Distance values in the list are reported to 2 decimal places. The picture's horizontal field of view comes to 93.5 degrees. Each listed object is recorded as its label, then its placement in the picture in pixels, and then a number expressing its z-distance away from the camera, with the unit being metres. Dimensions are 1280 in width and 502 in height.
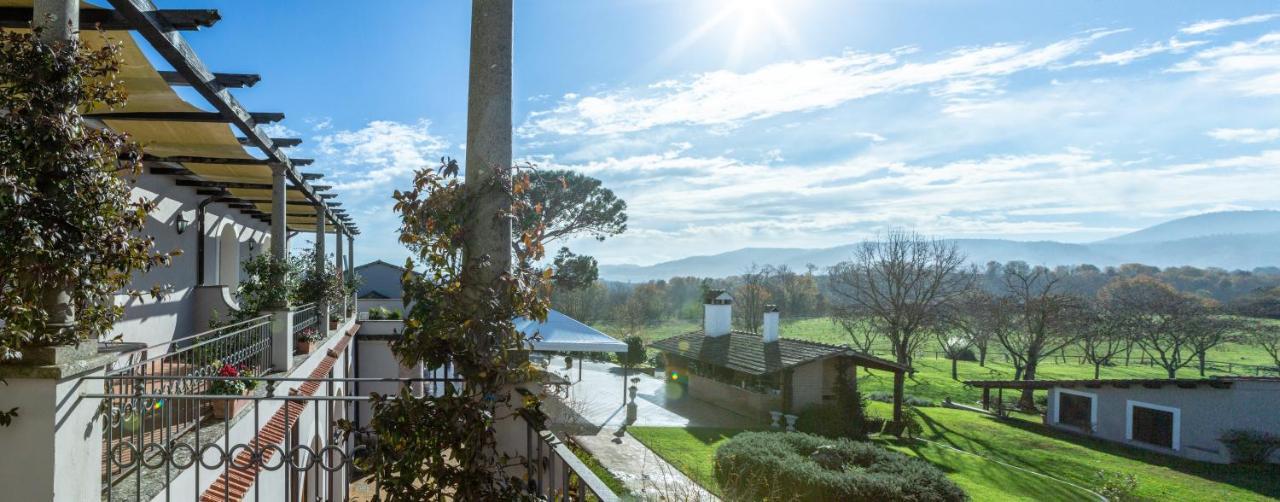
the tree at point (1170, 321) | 31.52
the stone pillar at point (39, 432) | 2.87
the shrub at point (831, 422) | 17.73
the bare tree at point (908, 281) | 27.55
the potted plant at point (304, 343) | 9.63
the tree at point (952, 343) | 36.06
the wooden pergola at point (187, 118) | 4.60
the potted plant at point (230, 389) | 5.30
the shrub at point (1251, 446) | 16.75
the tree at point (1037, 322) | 29.66
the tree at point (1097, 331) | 30.88
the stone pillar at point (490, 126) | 2.87
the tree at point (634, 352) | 31.39
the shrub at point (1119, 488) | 12.94
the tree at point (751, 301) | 45.31
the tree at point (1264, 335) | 33.66
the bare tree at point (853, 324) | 36.12
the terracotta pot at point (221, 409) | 5.29
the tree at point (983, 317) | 32.00
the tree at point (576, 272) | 28.38
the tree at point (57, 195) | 2.58
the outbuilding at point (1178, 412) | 17.56
